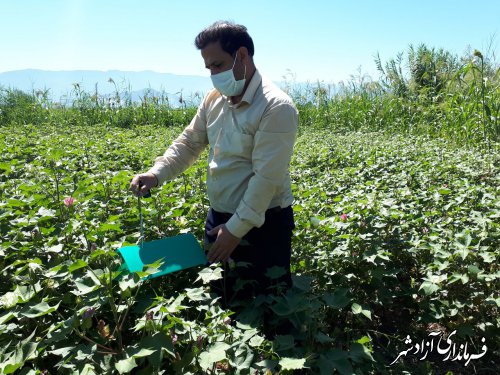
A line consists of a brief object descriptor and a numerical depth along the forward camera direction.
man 1.96
